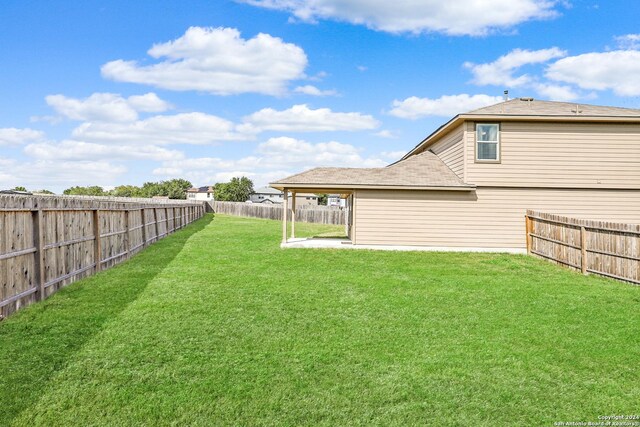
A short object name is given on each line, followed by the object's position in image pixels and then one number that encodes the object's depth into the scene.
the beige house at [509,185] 15.16
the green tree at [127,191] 110.44
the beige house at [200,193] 109.91
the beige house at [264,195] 97.19
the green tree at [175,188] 108.50
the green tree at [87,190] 99.73
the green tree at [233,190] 86.88
